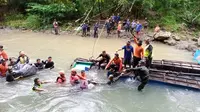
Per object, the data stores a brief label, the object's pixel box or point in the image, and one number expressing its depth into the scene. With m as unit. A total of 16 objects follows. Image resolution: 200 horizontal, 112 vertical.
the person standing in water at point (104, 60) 14.09
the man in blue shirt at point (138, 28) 21.91
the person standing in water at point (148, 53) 12.36
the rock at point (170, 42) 21.00
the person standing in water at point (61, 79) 12.21
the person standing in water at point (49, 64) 14.52
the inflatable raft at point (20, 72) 12.50
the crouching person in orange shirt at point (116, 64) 12.85
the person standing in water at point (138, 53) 12.55
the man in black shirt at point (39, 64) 14.38
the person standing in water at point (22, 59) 13.73
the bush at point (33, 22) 26.28
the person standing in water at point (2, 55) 14.04
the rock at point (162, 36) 21.34
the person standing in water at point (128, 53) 13.09
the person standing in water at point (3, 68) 12.96
